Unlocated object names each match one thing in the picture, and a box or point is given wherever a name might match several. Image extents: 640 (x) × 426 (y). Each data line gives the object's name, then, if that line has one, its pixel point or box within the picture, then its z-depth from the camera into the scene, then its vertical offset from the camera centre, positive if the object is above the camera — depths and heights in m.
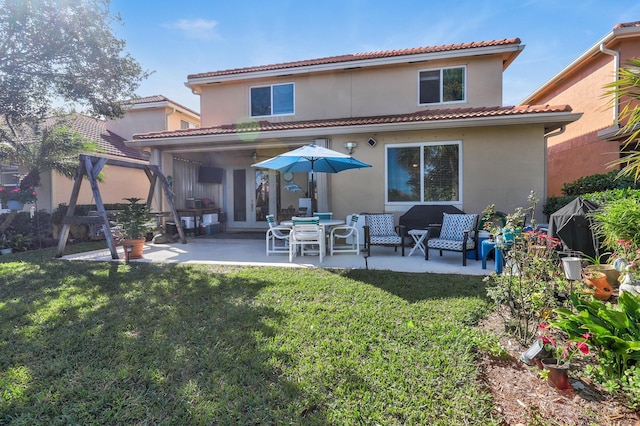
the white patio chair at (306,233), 7.09 -0.59
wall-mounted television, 13.30 +1.40
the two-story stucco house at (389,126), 8.70 +2.23
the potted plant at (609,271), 4.23 -0.88
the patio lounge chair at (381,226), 7.87 -0.51
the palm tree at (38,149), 9.77 +1.89
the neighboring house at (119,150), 11.88 +2.79
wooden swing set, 7.47 +0.21
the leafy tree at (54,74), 8.31 +3.94
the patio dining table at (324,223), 7.36 -0.38
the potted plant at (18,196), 9.20 +0.37
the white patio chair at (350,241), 7.83 -0.91
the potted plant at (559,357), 2.42 -1.26
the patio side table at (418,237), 7.59 -0.76
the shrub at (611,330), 2.36 -0.99
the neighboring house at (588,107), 10.18 +3.64
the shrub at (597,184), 8.26 +0.57
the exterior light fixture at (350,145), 9.34 +1.80
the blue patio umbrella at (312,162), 7.27 +1.10
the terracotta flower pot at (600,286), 4.02 -1.04
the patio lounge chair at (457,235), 6.59 -0.66
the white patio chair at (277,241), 7.75 -1.02
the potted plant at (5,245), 8.96 -1.04
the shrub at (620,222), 4.16 -0.24
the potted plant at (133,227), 7.45 -0.45
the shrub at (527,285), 3.24 -0.86
